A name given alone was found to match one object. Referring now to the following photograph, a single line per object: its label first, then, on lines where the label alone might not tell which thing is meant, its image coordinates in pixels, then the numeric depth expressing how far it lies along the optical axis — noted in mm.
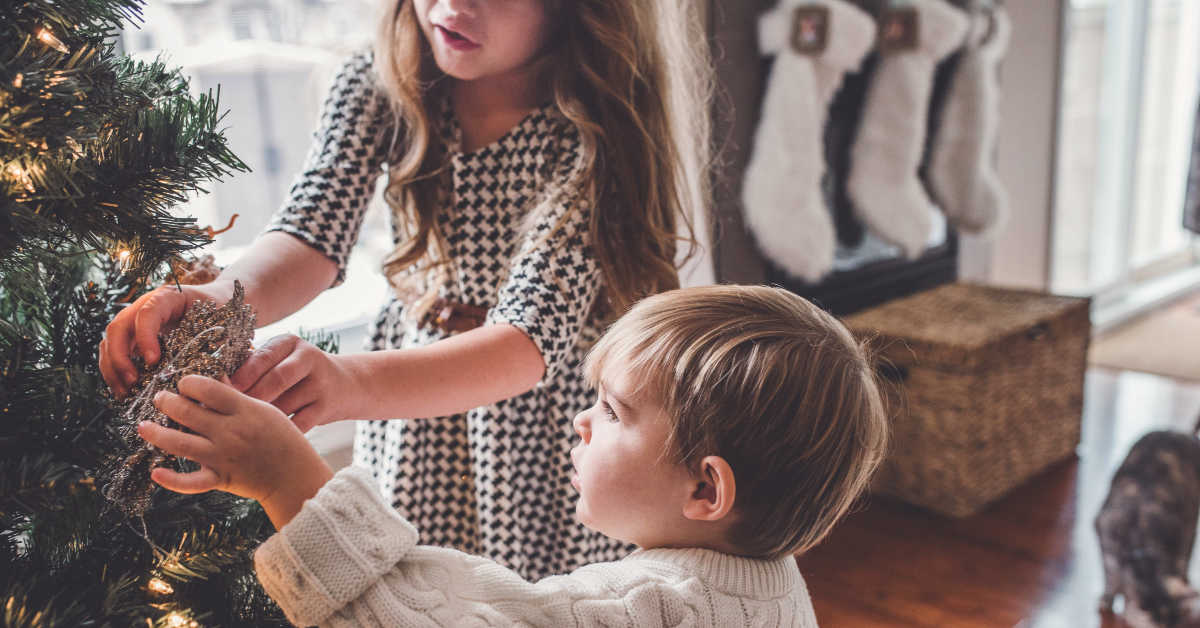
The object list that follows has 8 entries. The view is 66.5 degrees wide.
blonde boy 553
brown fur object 1645
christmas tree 491
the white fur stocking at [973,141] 2611
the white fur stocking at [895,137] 2365
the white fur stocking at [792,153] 2049
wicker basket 2088
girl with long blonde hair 872
